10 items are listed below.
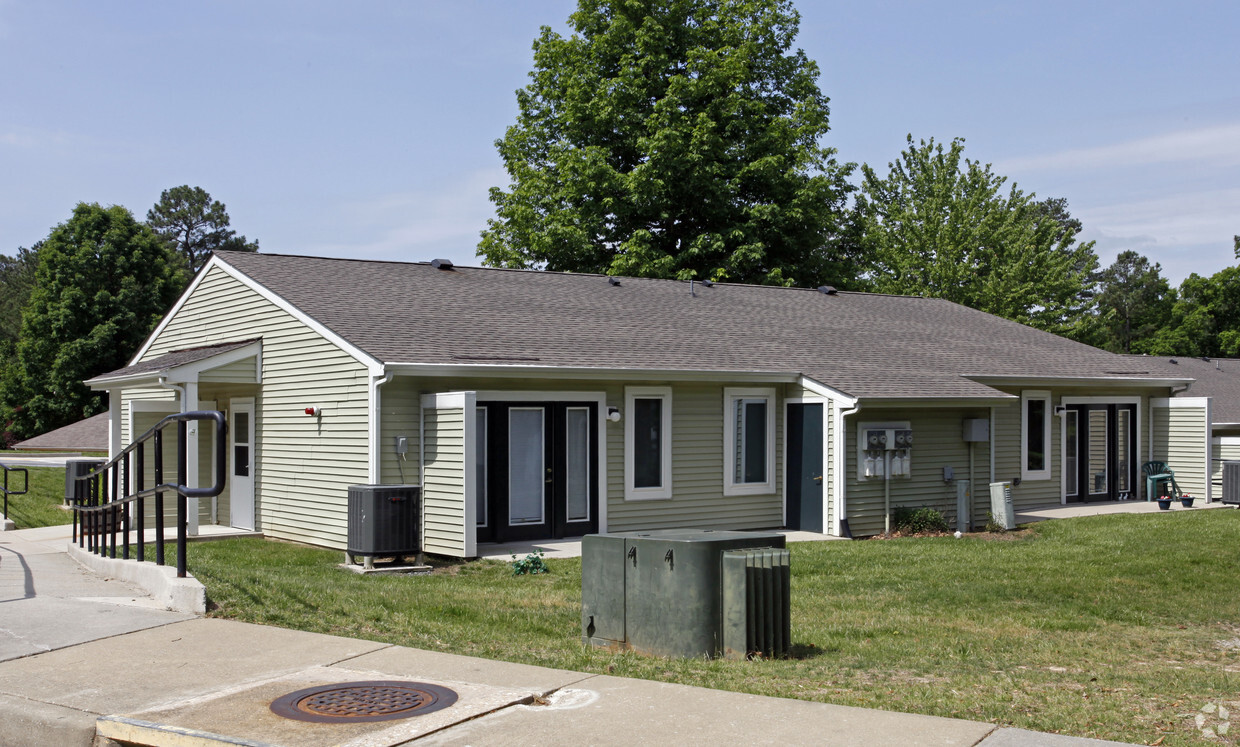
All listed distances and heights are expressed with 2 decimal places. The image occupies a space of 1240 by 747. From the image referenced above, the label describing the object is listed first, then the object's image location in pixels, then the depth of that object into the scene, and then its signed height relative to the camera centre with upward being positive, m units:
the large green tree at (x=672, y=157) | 32.38 +6.99
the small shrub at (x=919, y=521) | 17.19 -2.12
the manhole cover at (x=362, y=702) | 5.67 -1.69
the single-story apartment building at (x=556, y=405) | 14.51 -0.28
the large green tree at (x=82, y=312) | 42.50 +2.95
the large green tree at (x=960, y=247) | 42.12 +5.41
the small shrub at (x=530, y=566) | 12.33 -2.02
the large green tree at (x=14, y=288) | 60.97 +5.94
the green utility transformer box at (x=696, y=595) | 7.55 -1.46
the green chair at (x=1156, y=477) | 22.31 -1.84
